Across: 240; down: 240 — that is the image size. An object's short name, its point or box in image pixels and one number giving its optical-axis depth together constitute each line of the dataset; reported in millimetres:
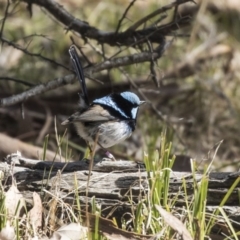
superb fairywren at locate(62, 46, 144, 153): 9016
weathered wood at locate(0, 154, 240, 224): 7473
